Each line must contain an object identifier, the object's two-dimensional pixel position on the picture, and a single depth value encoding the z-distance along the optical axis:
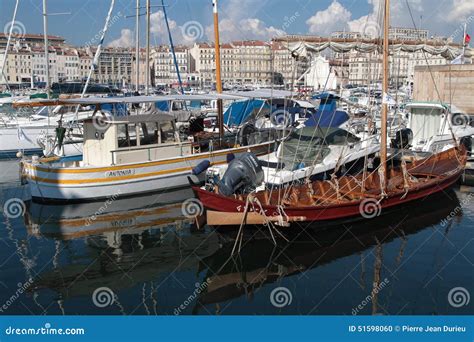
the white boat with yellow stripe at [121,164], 16.91
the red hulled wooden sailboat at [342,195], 12.51
